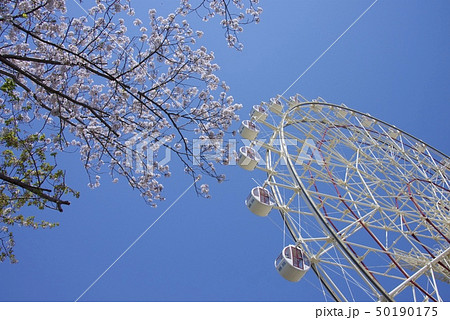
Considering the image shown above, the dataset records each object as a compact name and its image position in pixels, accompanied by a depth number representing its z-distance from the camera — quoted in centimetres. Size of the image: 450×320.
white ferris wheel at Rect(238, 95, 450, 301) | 634
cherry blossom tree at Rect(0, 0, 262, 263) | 480
